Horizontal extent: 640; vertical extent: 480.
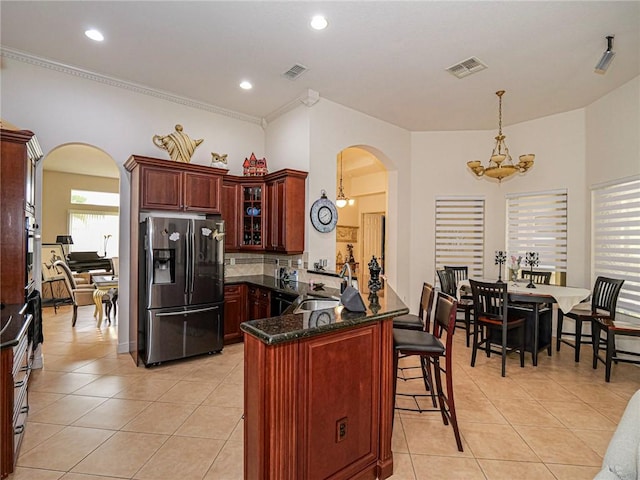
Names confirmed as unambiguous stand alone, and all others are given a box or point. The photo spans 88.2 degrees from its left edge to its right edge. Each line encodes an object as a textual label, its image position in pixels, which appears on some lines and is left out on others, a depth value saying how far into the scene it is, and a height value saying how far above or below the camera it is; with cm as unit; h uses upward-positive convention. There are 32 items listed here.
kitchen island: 157 -82
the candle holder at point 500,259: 461 -24
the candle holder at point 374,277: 246 -28
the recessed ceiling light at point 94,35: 319 +200
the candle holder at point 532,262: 436 -27
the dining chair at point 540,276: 487 -52
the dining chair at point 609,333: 341 -98
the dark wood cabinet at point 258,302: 423 -84
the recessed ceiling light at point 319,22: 292 +196
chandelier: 425 +99
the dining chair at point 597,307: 399 -82
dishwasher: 379 -74
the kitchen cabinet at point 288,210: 438 +40
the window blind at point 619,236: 398 +9
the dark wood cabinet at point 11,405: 195 -106
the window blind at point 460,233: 587 +15
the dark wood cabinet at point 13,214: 287 +20
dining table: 377 -64
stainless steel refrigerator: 368 -57
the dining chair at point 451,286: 488 -70
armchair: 555 -96
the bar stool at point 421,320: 277 -72
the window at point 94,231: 951 +19
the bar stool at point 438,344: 228 -73
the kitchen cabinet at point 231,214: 470 +36
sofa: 137 -89
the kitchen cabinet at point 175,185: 379 +66
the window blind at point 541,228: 512 +23
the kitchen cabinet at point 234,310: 445 -98
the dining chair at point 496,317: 375 -91
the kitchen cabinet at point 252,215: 478 +35
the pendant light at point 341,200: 724 +89
